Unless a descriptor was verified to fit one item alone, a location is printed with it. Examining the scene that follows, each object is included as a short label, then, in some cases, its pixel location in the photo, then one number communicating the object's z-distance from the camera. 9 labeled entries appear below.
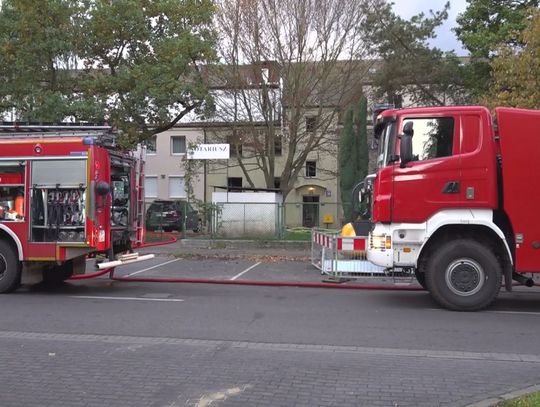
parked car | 29.18
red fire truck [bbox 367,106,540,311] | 8.90
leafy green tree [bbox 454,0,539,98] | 23.66
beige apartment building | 22.61
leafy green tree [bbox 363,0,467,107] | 27.95
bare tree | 24.36
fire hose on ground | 12.08
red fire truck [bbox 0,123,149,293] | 10.26
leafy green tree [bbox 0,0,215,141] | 19.45
